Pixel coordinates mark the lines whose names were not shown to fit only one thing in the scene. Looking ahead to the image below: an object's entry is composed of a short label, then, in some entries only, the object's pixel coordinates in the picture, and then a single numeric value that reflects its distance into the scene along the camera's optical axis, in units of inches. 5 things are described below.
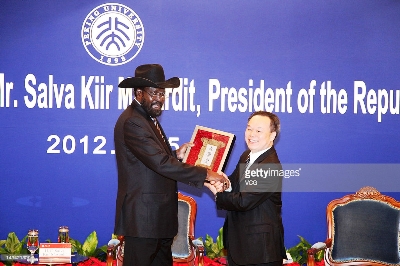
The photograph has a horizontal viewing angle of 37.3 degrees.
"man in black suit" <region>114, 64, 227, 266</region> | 151.9
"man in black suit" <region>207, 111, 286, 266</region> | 141.0
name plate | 165.0
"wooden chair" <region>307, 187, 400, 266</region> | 188.1
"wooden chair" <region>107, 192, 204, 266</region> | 192.6
